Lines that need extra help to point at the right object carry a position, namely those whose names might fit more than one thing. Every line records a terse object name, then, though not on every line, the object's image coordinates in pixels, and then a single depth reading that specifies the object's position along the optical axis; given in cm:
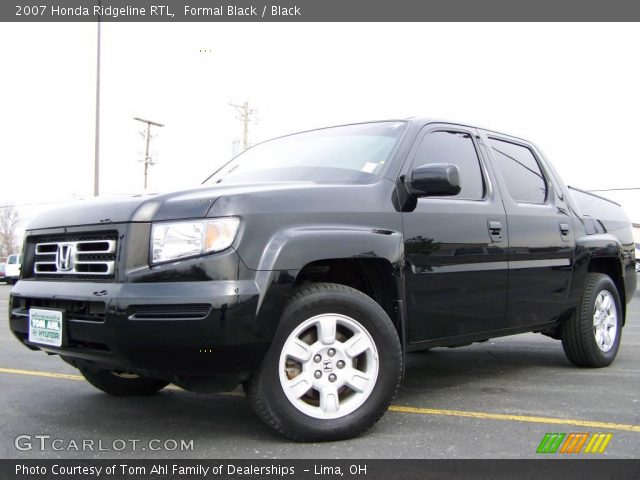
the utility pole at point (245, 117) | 3503
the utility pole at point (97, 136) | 2012
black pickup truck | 287
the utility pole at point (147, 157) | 3599
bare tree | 7350
